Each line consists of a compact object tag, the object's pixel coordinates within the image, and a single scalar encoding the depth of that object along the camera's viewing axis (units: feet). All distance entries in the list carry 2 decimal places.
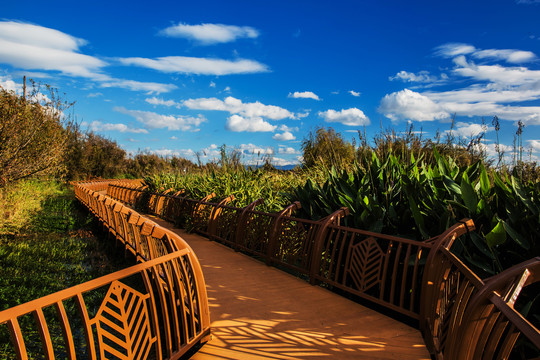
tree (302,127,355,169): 53.98
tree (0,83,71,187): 33.45
